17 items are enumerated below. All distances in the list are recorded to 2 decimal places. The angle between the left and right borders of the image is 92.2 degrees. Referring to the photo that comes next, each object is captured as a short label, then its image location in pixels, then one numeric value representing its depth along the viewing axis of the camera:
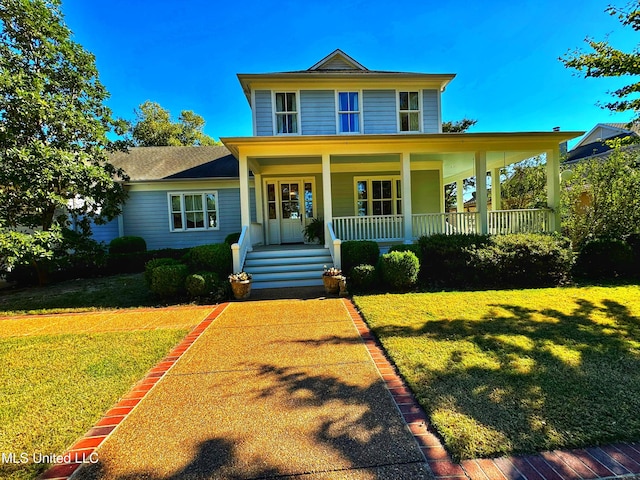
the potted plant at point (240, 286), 7.42
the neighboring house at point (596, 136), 21.43
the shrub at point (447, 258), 7.98
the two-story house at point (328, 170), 9.16
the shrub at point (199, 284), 7.16
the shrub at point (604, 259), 8.01
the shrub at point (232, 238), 12.03
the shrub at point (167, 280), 7.14
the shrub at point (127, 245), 11.79
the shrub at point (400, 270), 7.34
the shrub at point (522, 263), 7.61
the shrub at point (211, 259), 8.03
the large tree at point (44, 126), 7.51
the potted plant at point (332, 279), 7.41
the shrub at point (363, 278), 7.54
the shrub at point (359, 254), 8.31
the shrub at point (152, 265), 7.40
